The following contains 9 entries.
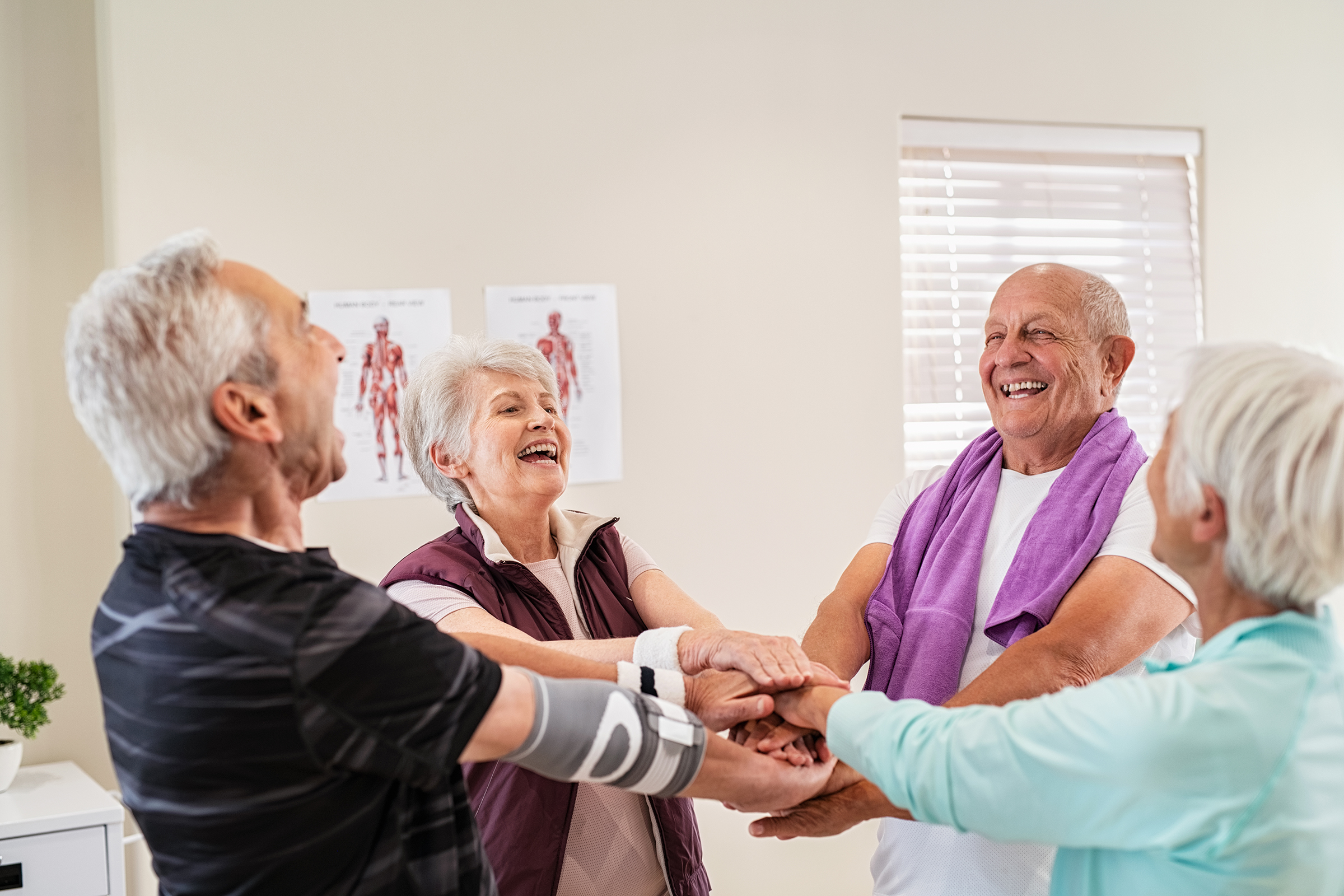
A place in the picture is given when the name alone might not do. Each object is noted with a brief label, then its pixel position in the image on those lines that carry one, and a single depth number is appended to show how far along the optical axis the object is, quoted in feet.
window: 11.34
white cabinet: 7.65
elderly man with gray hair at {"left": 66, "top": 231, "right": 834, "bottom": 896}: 3.21
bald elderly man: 5.29
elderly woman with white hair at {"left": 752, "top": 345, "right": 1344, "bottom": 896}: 3.25
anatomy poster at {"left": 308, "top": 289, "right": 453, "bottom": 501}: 9.59
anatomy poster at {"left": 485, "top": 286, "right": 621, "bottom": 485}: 10.03
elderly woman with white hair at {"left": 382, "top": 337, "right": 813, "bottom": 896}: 5.37
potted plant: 8.27
